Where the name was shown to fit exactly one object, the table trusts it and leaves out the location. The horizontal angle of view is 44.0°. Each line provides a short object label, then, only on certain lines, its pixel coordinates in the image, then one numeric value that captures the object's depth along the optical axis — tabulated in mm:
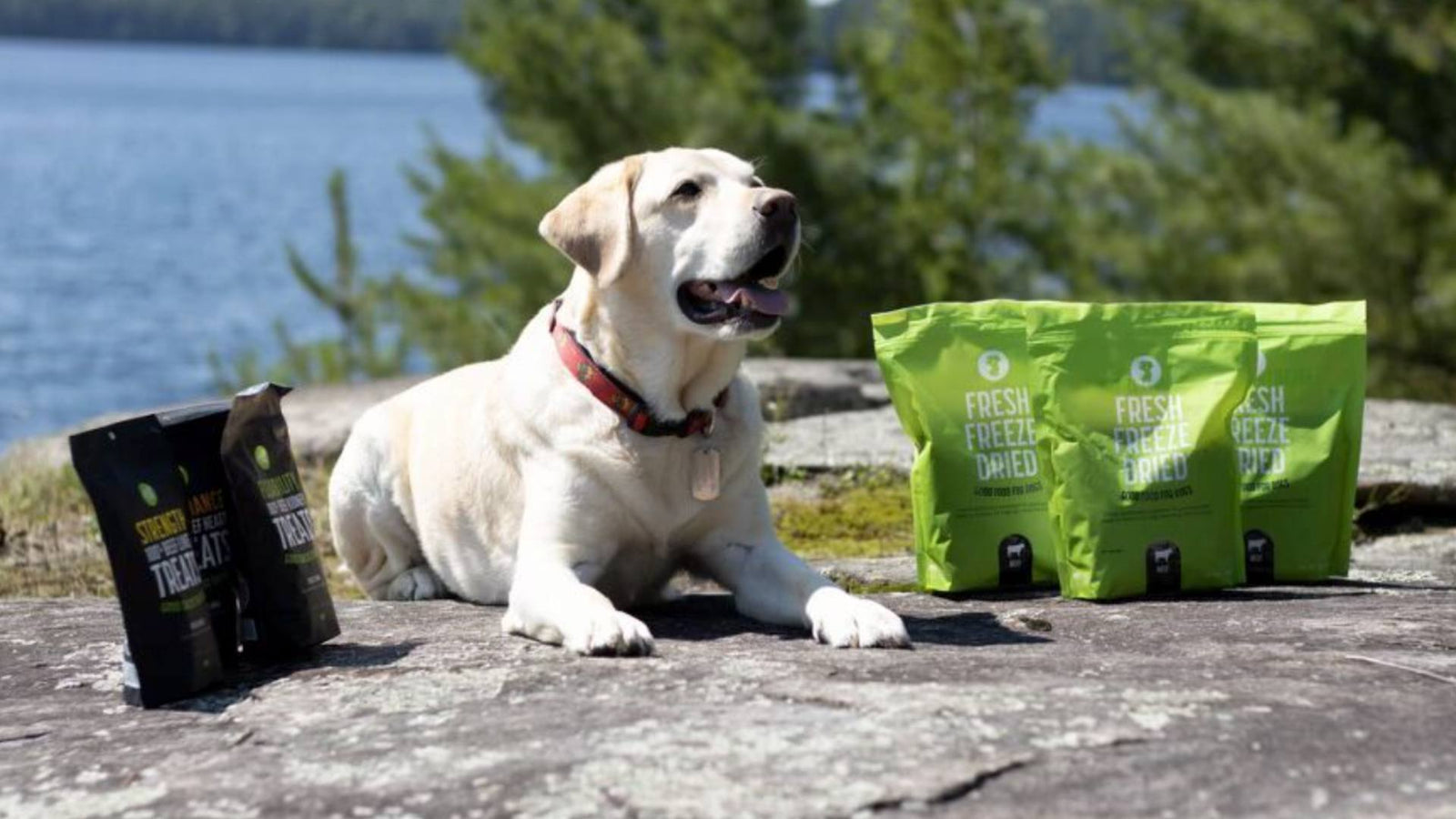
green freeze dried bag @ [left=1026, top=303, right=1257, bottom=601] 4246
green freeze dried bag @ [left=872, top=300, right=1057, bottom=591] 4465
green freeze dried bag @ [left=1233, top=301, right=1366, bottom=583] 4406
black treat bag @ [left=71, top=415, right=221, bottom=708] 3396
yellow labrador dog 4121
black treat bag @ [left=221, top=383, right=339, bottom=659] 3678
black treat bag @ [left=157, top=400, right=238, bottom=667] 3650
